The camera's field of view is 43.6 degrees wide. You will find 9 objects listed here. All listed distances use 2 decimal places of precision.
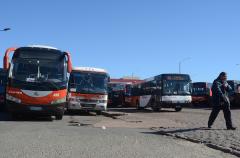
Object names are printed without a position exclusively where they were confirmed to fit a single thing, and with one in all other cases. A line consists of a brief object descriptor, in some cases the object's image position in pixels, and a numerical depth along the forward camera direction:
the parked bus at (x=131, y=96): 26.38
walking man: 9.43
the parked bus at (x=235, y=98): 24.57
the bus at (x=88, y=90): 16.04
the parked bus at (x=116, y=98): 29.11
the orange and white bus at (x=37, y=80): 12.27
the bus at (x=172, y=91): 20.39
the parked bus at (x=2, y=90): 18.51
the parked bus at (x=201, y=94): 30.20
